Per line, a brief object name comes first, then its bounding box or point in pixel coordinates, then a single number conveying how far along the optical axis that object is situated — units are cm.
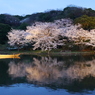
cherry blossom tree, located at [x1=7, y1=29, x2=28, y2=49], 2822
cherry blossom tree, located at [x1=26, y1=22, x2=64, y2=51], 2575
